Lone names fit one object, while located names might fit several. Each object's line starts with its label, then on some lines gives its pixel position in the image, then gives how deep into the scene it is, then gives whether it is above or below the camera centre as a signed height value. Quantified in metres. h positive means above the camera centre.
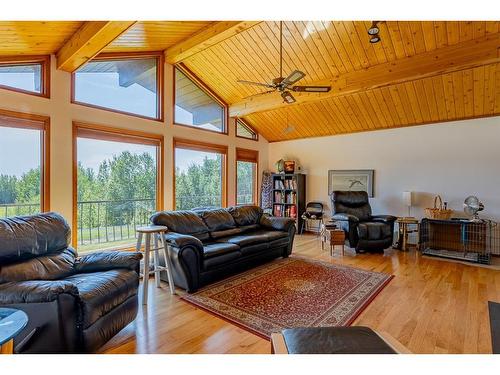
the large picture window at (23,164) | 3.35 +0.28
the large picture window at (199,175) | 5.32 +0.24
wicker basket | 4.80 -0.44
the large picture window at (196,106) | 5.32 +1.62
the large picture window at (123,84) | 4.04 +1.58
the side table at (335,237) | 4.75 -0.85
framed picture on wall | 6.02 +0.15
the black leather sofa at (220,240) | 3.13 -0.72
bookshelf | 6.73 -0.21
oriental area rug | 2.54 -1.17
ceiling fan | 3.33 +1.23
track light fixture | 3.05 +1.68
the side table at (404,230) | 5.05 -0.80
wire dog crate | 4.56 -0.90
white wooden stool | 2.99 -0.74
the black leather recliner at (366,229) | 4.84 -0.72
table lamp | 5.23 -0.21
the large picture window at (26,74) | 3.31 +1.37
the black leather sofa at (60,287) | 1.76 -0.72
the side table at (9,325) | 1.33 -0.69
